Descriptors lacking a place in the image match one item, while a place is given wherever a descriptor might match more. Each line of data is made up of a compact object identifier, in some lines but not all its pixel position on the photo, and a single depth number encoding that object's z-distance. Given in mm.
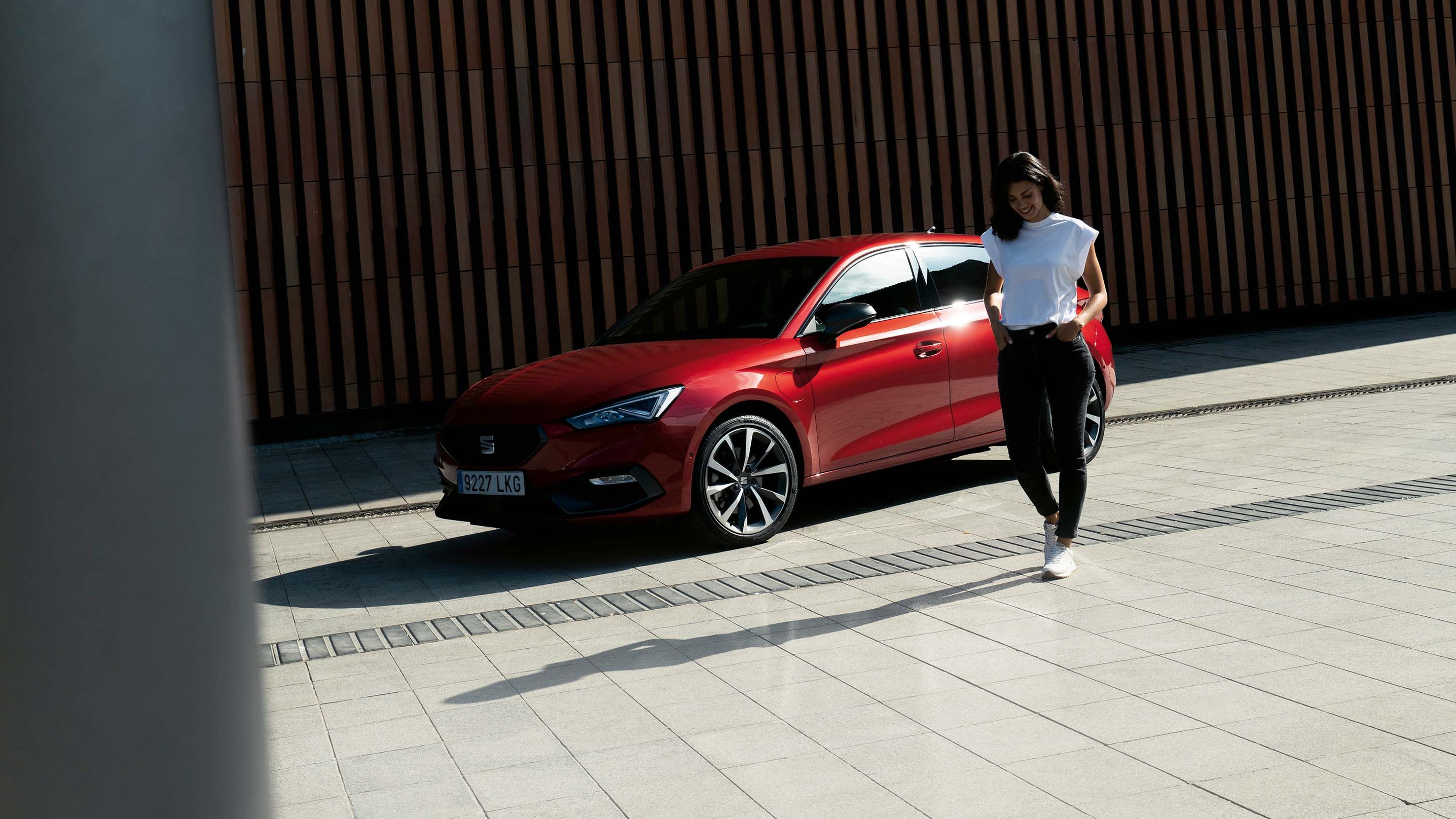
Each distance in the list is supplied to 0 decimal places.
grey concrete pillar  951
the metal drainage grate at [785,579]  5824
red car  6883
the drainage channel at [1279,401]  10812
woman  5957
